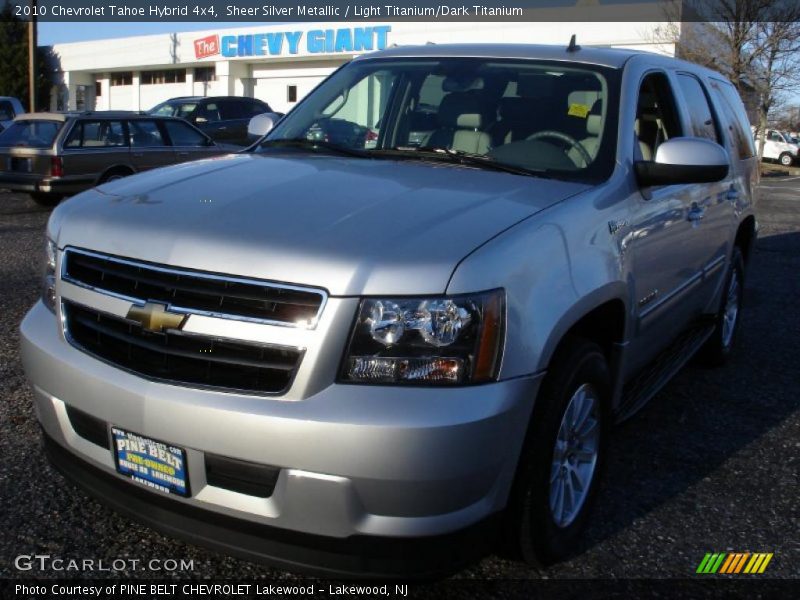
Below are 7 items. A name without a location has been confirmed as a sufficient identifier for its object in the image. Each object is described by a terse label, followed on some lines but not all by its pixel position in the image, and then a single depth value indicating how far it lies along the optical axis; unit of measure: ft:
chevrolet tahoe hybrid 7.53
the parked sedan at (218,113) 63.93
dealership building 101.09
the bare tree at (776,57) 99.19
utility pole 83.80
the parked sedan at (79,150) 40.16
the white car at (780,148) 127.79
